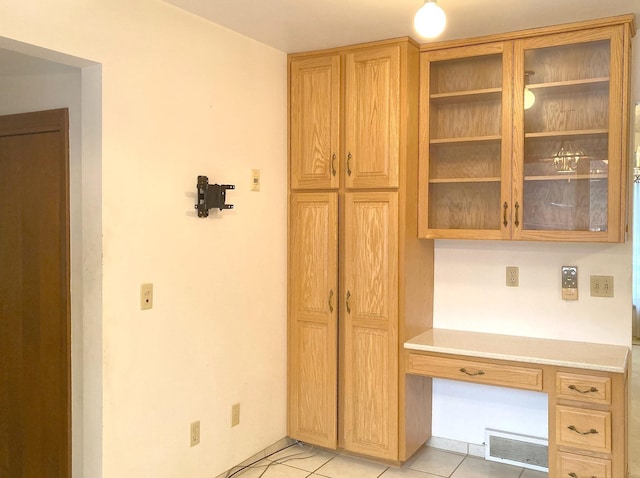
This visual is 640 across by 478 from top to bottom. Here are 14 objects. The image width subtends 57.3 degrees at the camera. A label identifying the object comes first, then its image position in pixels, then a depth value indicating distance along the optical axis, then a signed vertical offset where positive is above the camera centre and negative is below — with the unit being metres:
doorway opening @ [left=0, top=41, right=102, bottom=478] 2.46 +0.10
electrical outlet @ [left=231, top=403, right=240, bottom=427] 3.22 -1.02
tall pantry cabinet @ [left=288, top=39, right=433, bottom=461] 3.25 -0.13
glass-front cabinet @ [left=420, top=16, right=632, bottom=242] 2.91 +0.51
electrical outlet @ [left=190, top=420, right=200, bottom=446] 2.95 -1.03
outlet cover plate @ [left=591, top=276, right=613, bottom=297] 3.15 -0.30
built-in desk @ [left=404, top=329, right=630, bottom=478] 2.73 -0.75
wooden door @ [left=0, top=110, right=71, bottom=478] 2.82 -0.34
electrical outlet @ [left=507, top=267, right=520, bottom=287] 3.40 -0.27
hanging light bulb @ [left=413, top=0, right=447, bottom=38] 2.02 +0.73
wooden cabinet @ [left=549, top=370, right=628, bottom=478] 2.73 -0.91
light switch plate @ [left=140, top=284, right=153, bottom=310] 2.64 -0.30
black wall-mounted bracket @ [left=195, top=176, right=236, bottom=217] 2.92 +0.17
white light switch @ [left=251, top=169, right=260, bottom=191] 3.31 +0.29
